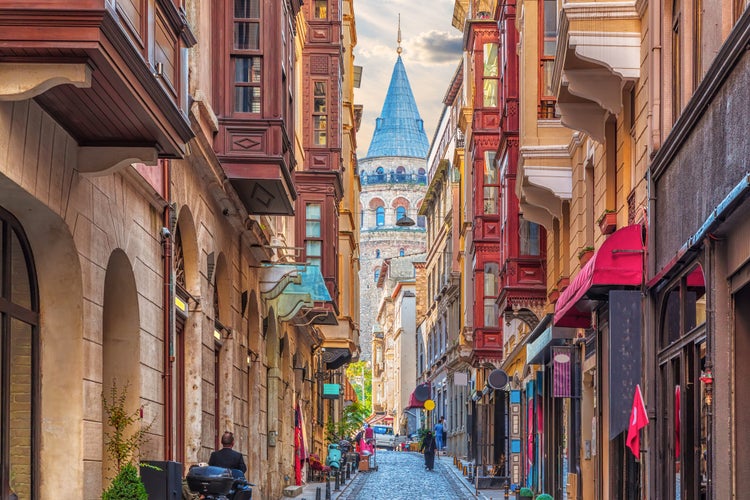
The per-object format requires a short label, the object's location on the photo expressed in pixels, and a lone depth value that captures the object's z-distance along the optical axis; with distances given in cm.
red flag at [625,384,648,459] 1573
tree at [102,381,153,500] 1297
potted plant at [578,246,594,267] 2184
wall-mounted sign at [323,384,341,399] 5112
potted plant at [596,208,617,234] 1998
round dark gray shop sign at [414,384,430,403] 7212
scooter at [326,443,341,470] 3975
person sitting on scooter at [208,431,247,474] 1833
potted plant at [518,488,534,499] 2359
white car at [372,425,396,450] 7962
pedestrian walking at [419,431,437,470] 4676
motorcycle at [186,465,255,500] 1455
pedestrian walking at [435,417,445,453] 6388
